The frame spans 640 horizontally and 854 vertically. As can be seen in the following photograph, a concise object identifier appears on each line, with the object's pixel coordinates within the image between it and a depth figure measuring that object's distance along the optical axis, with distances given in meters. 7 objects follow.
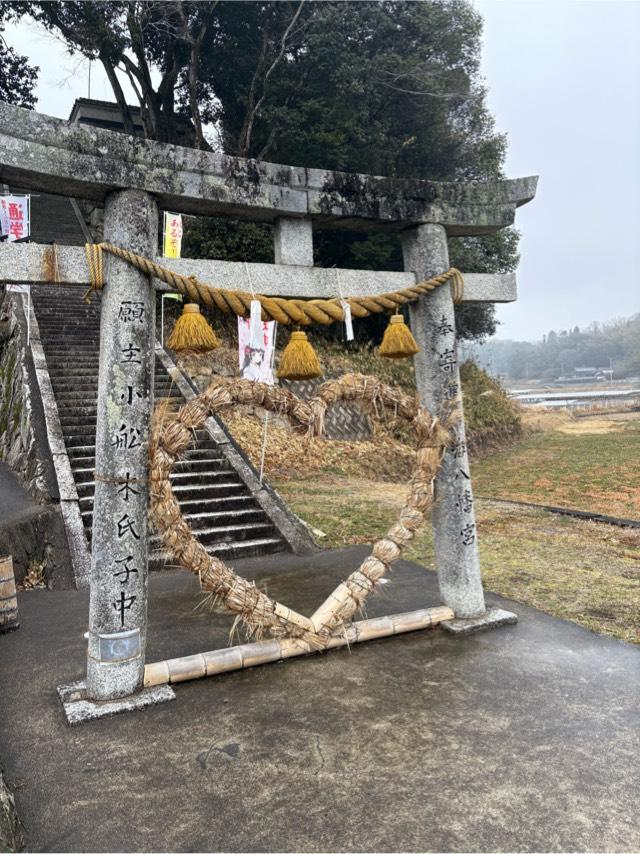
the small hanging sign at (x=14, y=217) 14.03
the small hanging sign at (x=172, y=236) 14.23
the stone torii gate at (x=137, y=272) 3.74
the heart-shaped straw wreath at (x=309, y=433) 3.93
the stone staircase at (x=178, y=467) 7.77
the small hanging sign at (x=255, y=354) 4.19
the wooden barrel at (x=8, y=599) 5.05
